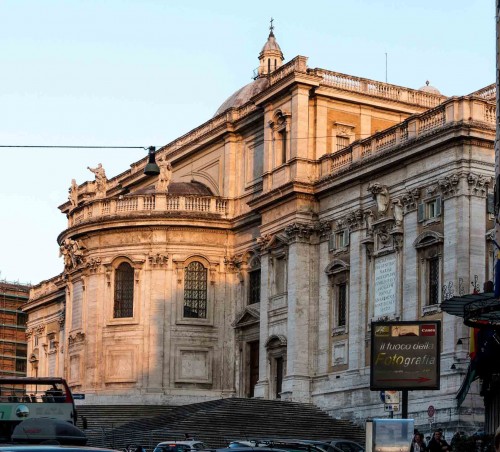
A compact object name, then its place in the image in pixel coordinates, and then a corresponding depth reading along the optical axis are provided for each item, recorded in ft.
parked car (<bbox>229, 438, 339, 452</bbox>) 100.63
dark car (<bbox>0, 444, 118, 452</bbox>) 43.15
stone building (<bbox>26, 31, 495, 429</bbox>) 159.22
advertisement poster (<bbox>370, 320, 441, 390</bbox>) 104.27
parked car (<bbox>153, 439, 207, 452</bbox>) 124.88
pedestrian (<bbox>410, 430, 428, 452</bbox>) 120.57
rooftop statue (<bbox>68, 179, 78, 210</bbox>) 256.73
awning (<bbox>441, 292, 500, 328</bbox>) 102.78
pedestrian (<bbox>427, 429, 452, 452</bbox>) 115.96
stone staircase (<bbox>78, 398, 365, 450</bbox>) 169.07
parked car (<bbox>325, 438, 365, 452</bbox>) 121.08
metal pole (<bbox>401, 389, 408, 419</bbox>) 93.01
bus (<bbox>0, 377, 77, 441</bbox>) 110.01
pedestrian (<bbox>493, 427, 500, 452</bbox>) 38.06
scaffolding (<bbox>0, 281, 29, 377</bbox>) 347.15
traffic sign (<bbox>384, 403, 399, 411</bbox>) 132.87
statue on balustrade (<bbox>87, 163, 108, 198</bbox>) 233.35
